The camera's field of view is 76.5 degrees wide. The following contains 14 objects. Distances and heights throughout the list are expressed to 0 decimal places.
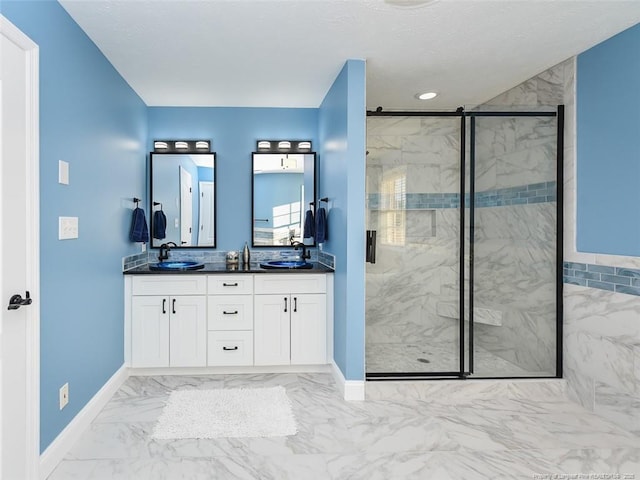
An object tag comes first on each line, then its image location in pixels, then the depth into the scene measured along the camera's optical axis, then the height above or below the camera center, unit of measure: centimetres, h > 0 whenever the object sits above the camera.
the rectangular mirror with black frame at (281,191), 400 +45
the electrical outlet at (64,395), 218 -87
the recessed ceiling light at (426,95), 363 +129
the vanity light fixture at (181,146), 393 +88
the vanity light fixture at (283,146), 400 +89
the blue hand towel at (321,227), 365 +9
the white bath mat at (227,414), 244 -117
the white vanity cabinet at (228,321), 333 -70
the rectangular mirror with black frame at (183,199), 391 +36
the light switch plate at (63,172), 217 +34
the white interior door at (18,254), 168 -8
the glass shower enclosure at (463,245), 305 -6
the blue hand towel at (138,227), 344 +7
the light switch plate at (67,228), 218 +4
